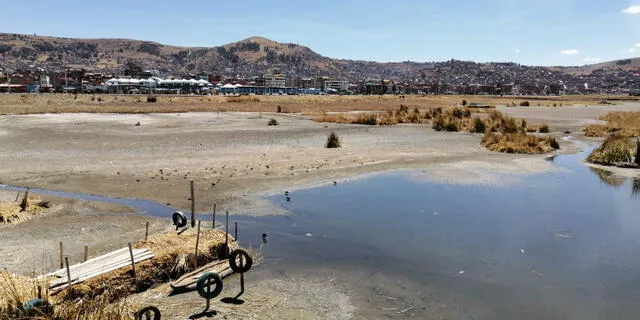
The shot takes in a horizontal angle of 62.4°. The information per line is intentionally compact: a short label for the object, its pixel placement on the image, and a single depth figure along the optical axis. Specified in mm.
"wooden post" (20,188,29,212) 14578
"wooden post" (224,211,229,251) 11083
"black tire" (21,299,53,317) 6680
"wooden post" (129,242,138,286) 9522
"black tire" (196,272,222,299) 9055
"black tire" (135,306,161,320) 7307
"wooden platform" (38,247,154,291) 8899
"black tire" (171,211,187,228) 12820
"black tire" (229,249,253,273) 10203
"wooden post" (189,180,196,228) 12672
